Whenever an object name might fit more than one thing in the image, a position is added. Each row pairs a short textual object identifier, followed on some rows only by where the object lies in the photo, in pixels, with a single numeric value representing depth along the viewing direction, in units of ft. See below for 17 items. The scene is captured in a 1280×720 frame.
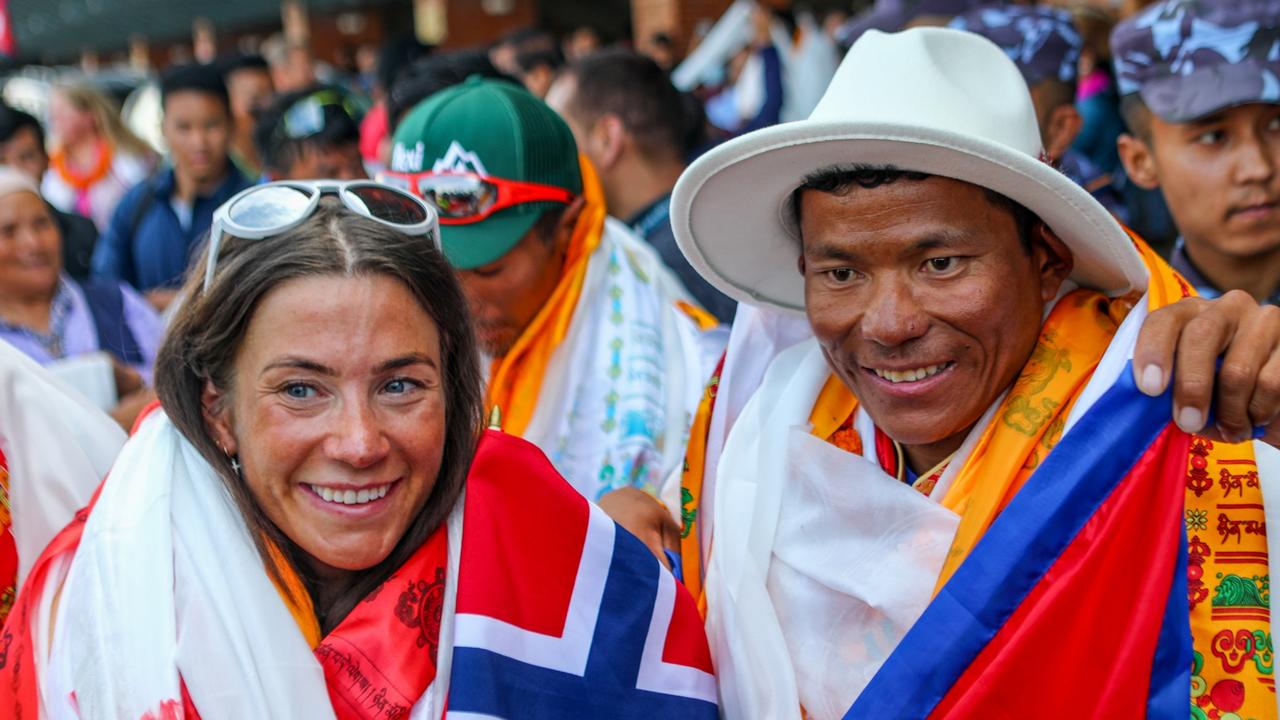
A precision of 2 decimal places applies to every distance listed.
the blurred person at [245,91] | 25.53
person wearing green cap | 10.14
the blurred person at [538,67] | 24.47
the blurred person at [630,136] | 14.37
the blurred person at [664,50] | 34.06
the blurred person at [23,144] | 21.48
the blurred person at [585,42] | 35.14
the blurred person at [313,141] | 16.01
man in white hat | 5.99
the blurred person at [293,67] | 32.68
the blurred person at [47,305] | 13.10
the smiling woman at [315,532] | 6.29
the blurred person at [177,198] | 18.08
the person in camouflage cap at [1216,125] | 9.09
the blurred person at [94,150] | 24.98
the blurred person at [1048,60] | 12.55
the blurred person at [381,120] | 15.47
